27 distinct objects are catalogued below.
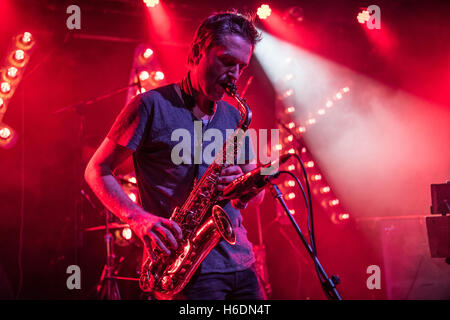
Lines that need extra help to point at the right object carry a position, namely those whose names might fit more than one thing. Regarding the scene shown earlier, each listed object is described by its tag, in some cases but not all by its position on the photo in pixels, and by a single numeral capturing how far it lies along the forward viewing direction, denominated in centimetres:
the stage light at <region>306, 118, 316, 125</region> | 805
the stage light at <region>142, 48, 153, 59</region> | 696
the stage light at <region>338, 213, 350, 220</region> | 712
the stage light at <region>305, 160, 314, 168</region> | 764
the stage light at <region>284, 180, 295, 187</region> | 711
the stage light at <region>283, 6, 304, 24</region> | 671
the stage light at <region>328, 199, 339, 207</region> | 733
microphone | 188
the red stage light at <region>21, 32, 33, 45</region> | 609
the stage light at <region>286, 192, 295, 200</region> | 714
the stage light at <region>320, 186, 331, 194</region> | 758
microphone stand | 186
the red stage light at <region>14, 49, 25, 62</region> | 612
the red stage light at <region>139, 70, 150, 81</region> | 668
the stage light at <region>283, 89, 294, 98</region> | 800
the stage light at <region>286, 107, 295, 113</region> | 802
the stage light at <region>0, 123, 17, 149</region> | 614
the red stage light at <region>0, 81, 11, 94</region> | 604
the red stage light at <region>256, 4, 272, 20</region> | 662
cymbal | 529
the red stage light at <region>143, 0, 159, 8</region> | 630
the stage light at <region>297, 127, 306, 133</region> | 798
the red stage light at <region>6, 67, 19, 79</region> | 606
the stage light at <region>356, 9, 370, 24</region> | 713
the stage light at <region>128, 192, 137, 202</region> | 587
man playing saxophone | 226
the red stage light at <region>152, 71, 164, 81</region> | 672
